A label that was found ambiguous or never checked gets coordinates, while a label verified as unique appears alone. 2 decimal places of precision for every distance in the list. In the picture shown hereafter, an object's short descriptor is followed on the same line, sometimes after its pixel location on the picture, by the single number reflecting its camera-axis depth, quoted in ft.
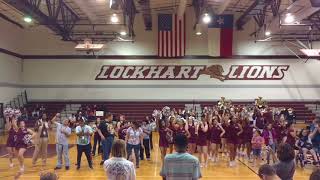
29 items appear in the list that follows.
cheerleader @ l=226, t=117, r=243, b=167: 48.91
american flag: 104.78
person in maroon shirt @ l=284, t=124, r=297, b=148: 46.68
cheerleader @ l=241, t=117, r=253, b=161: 50.96
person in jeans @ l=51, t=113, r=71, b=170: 45.73
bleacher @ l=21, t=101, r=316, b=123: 107.04
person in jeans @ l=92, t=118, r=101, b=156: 55.94
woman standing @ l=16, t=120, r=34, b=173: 43.42
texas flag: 103.55
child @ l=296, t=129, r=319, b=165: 47.06
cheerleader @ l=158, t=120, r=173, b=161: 47.19
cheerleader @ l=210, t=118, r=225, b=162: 49.26
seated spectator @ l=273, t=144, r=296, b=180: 17.30
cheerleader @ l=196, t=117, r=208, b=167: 48.11
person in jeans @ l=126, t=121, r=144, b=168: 45.83
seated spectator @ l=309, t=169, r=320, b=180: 12.62
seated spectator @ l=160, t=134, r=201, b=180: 17.16
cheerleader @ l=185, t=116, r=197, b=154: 48.26
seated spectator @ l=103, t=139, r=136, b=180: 17.24
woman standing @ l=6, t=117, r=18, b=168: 44.11
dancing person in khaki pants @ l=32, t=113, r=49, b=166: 47.83
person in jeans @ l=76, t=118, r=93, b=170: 45.32
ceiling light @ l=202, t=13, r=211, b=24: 74.73
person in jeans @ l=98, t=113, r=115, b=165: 47.50
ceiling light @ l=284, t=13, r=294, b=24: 70.49
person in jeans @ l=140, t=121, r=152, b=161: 53.78
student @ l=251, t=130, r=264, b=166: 48.78
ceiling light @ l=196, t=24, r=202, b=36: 93.36
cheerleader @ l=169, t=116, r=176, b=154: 46.96
